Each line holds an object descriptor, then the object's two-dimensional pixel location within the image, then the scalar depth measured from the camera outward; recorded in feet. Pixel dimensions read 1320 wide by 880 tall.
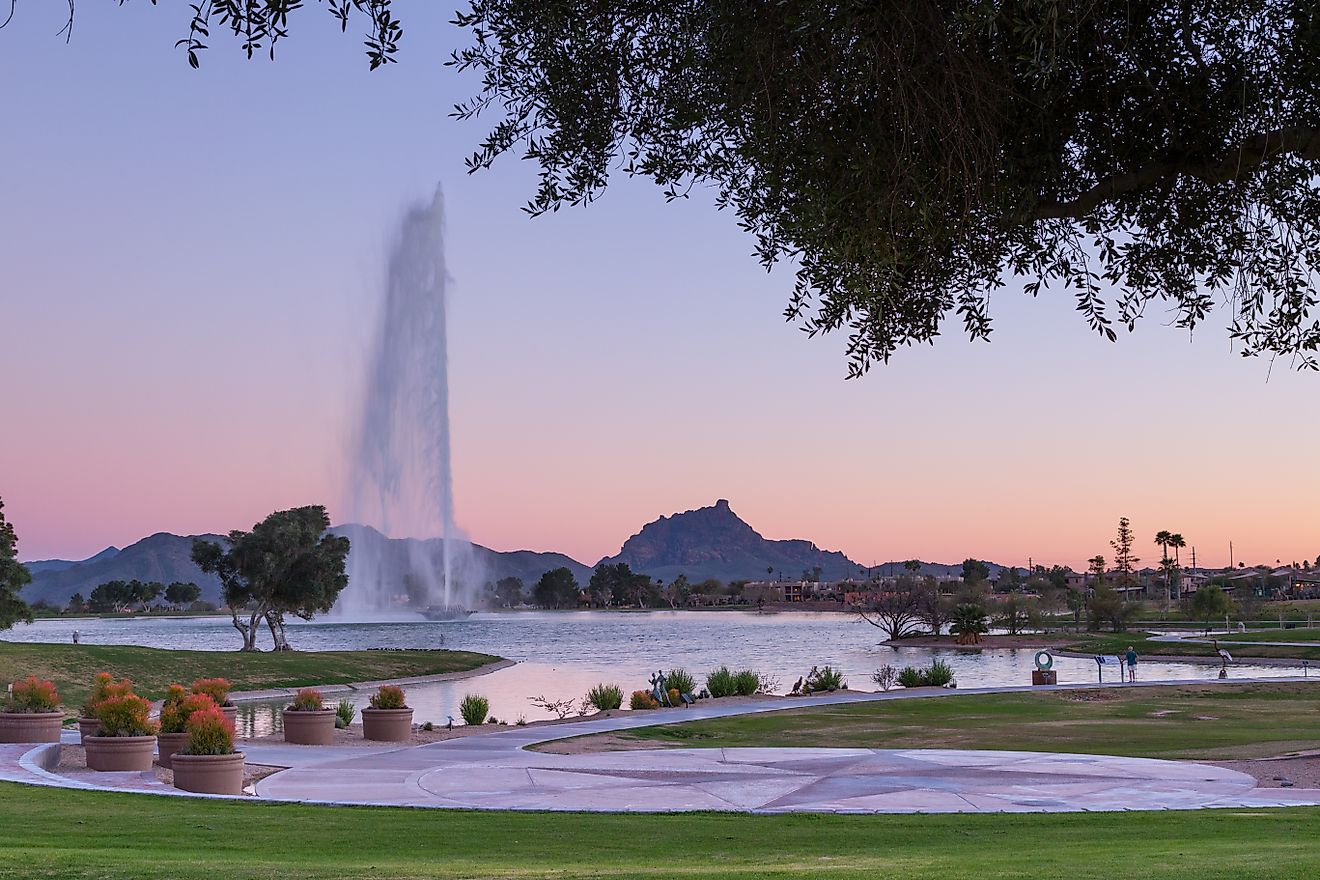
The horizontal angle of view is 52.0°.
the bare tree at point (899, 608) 384.06
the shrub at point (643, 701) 118.52
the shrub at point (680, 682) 130.31
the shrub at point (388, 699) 91.76
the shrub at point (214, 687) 77.20
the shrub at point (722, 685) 135.23
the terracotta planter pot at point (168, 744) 70.44
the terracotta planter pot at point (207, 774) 61.62
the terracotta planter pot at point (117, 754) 69.36
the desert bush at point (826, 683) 141.69
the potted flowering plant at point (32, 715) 80.18
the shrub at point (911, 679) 148.66
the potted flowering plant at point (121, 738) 69.36
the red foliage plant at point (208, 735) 62.28
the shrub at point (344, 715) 104.94
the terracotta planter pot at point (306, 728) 85.71
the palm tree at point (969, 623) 345.72
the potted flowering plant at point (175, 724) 70.38
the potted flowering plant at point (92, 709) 75.82
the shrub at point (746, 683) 136.56
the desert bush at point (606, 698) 121.60
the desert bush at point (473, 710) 109.29
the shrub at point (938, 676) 148.46
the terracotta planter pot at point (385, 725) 90.12
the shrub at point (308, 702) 86.94
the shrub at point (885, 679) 148.87
